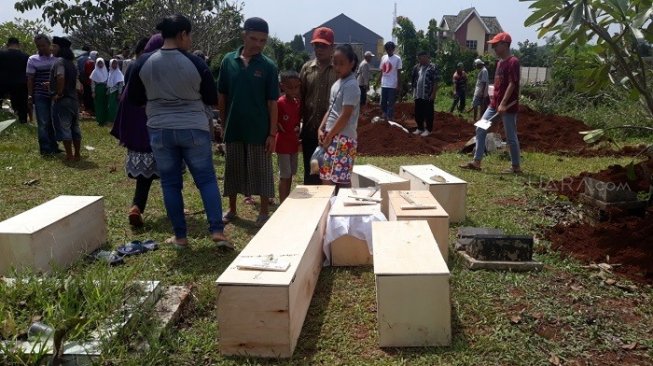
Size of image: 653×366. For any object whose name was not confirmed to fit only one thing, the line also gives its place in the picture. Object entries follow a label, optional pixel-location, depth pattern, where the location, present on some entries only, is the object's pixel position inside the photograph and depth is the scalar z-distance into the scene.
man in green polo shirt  4.66
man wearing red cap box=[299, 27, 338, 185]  5.01
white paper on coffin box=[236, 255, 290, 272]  2.97
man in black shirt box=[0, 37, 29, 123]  9.53
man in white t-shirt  11.92
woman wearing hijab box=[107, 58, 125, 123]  12.63
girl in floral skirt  4.62
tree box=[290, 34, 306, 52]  82.19
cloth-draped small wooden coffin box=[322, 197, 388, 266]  4.07
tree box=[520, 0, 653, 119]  3.61
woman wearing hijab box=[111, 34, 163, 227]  4.95
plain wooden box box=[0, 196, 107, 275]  3.69
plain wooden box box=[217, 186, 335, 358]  2.80
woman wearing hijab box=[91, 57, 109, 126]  12.79
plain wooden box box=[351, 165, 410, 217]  5.29
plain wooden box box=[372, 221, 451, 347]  2.93
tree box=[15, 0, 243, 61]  14.84
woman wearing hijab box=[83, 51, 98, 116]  14.28
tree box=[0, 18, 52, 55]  15.09
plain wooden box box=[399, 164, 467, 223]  5.23
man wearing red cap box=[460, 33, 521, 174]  7.05
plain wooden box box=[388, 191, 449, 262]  4.12
